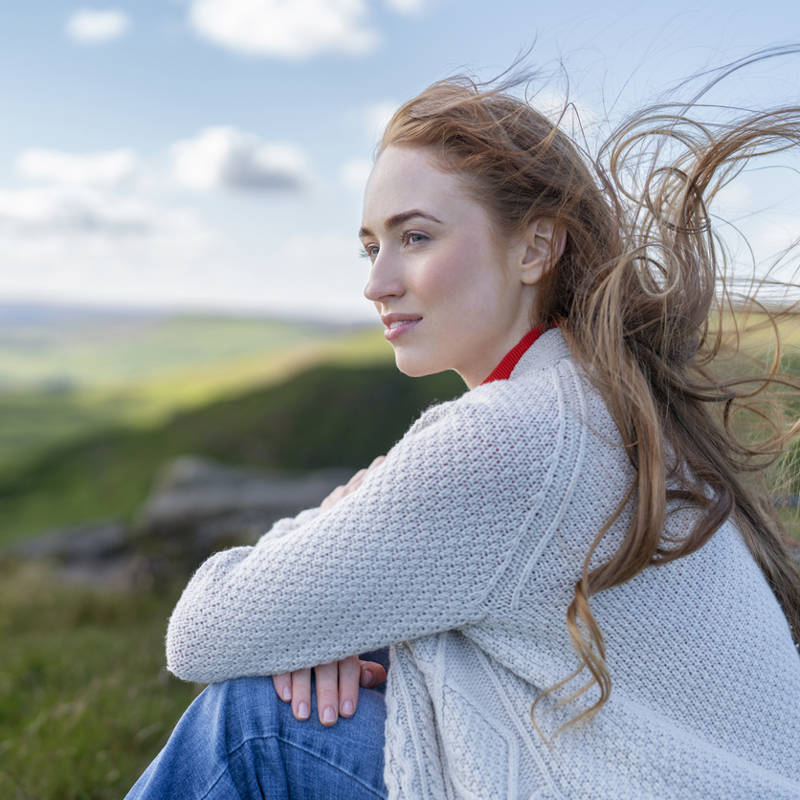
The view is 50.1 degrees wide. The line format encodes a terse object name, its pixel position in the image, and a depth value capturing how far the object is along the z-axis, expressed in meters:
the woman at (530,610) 1.75
